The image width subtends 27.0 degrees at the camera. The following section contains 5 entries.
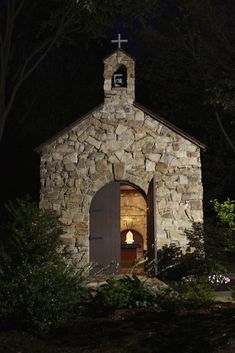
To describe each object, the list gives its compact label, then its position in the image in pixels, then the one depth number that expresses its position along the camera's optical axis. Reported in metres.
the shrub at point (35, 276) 6.68
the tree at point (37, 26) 14.15
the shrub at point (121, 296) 7.25
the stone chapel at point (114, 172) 11.54
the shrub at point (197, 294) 7.54
